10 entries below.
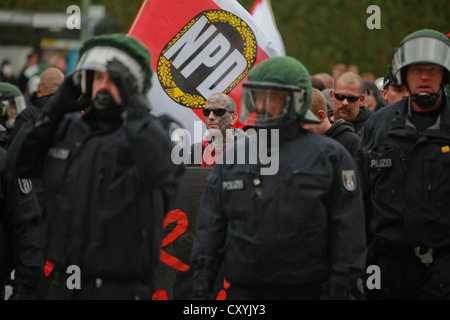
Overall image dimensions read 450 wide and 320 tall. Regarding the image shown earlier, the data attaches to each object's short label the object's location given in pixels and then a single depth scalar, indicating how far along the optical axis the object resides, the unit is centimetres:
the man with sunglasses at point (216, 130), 1463
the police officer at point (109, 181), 886
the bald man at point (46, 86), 1698
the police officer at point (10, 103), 1698
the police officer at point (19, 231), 1077
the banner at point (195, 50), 1700
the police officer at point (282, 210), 954
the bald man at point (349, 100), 1641
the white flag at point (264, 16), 2205
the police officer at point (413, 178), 1092
